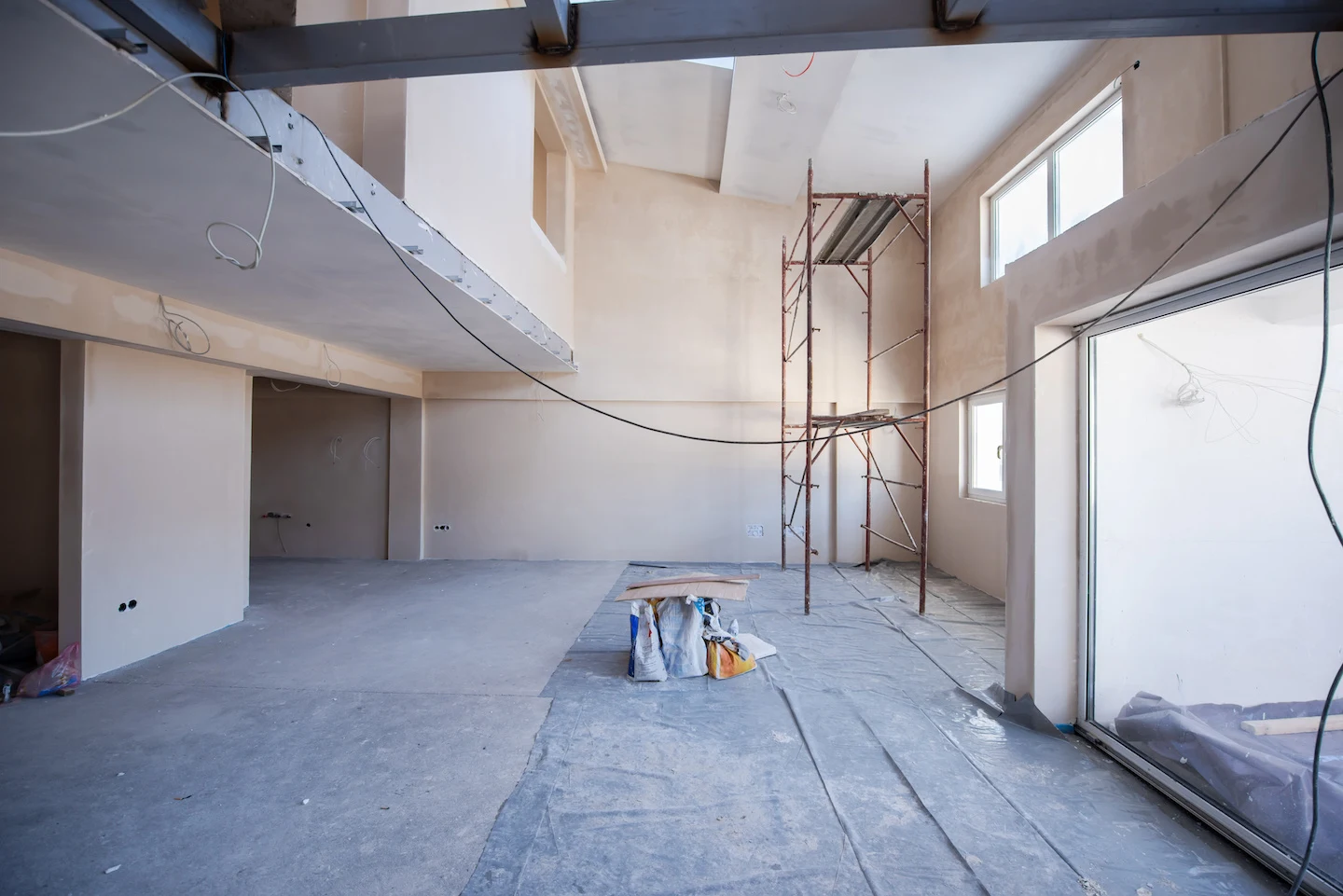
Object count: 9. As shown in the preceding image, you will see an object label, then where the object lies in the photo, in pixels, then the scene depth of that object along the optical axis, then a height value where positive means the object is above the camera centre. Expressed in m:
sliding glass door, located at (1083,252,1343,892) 1.85 -0.36
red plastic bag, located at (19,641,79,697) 2.69 -1.17
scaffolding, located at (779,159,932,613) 3.81 +1.42
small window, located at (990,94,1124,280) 3.39 +1.93
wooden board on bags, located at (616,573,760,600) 2.88 -0.75
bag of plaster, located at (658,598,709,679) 2.93 -1.02
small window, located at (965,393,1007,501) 4.79 +0.07
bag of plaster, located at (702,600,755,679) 2.89 -1.09
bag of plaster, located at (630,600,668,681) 2.83 -1.05
